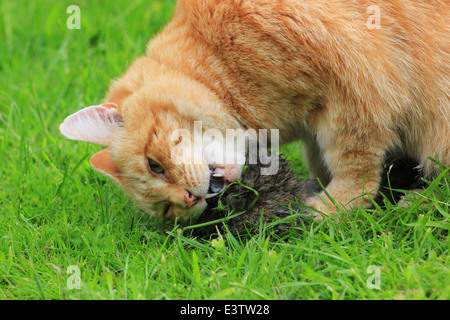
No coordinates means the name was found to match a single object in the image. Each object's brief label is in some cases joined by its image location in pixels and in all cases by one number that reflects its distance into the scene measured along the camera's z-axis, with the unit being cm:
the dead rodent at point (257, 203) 278
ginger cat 279
